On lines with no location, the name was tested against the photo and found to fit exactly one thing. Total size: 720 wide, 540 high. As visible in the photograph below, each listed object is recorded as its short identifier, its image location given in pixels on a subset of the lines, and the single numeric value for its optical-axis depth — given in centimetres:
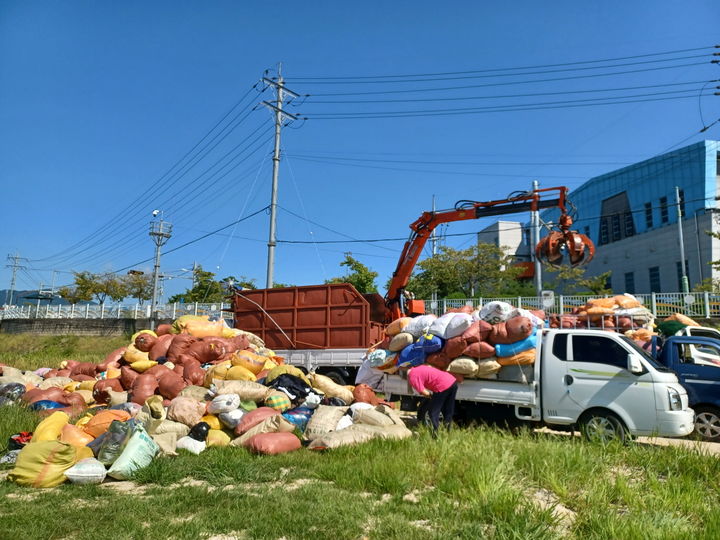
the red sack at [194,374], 946
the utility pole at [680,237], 2431
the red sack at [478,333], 763
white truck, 639
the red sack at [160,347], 1096
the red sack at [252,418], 696
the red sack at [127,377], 1004
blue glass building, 2986
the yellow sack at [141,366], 1027
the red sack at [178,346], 1059
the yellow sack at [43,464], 508
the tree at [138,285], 4734
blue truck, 755
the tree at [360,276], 3106
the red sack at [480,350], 748
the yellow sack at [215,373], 915
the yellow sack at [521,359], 725
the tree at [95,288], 4584
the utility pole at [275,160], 2212
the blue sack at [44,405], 896
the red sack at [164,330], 1227
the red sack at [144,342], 1127
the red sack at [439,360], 789
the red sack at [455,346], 769
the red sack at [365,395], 905
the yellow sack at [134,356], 1094
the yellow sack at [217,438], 671
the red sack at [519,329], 729
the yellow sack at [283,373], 920
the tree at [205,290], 4159
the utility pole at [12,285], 6480
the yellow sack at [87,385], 1034
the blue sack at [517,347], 732
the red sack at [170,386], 886
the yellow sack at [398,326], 878
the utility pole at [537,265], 2342
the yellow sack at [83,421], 715
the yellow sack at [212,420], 714
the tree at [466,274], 3089
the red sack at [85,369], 1210
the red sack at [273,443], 612
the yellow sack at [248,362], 967
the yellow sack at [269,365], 1024
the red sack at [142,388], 882
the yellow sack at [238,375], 906
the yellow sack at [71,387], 1059
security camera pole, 3916
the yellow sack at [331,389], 927
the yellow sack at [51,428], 630
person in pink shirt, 690
